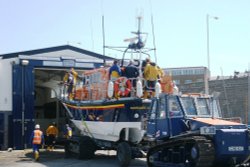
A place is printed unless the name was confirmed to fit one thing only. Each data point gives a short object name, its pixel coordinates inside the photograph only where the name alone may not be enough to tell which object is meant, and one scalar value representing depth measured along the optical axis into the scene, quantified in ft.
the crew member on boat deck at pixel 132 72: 55.31
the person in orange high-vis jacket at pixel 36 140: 61.12
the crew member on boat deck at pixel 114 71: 54.60
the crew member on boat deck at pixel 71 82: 68.00
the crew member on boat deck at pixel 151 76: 54.24
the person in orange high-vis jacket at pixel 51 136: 75.46
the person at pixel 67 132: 66.29
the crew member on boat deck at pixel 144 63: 55.50
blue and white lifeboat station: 76.33
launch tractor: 37.01
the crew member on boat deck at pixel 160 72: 55.12
